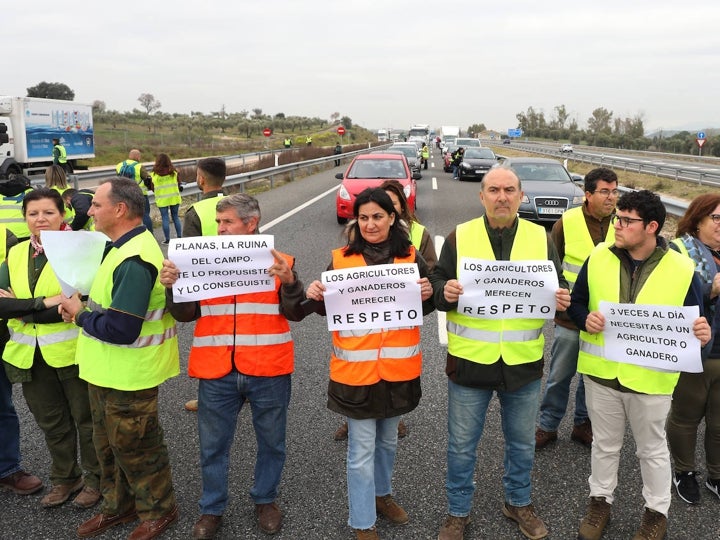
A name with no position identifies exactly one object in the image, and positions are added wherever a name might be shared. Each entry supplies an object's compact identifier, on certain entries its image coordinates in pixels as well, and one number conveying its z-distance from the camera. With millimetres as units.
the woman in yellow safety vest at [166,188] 10789
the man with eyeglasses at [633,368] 2951
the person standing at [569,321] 3912
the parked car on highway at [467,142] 34594
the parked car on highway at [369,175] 12602
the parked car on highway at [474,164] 24236
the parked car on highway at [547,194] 12782
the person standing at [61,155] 20389
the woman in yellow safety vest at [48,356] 3266
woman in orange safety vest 2980
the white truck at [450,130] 65000
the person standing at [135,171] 11016
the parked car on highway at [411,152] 22089
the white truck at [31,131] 21547
